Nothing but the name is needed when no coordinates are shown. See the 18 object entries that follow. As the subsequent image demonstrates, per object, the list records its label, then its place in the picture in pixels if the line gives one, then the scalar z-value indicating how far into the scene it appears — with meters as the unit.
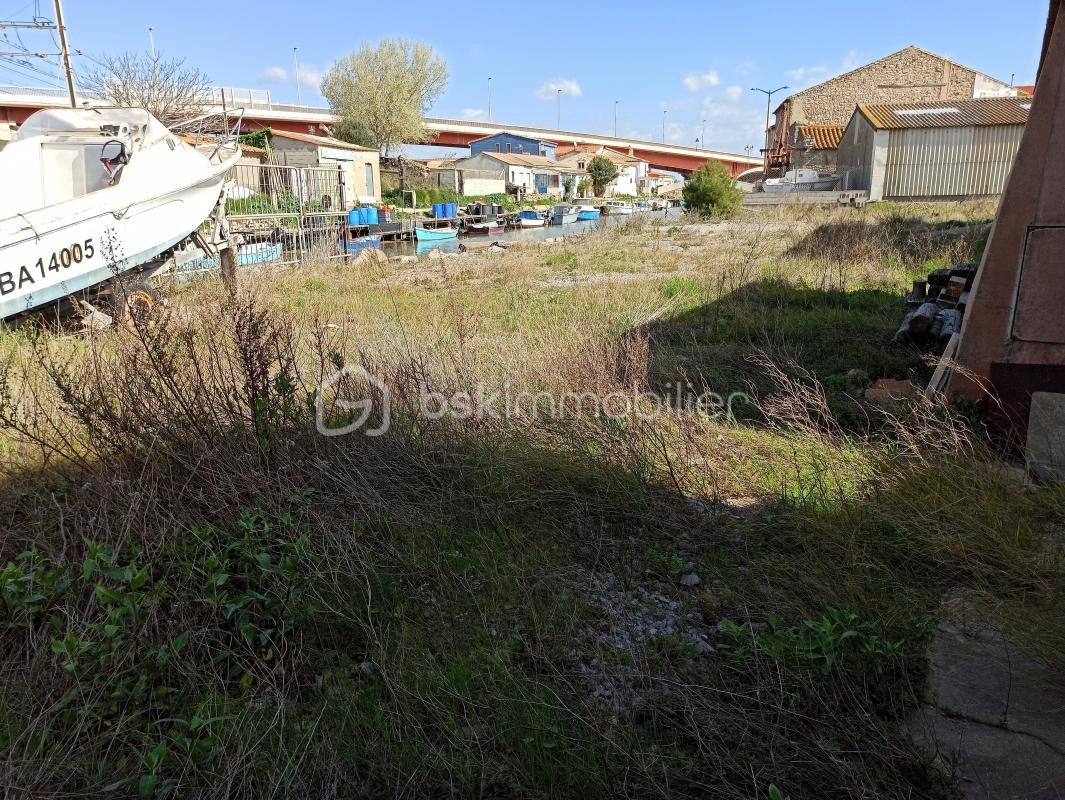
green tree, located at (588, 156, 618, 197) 73.00
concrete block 4.26
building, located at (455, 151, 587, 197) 60.19
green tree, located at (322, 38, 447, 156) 58.28
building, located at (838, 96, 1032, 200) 27.14
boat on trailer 8.27
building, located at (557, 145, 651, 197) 81.38
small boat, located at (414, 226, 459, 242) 34.22
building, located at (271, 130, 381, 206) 36.21
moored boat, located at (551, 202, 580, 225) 48.25
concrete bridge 42.59
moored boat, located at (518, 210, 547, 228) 46.98
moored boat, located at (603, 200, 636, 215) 54.83
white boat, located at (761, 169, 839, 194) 34.59
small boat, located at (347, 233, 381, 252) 28.16
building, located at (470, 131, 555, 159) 77.69
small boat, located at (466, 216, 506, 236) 42.41
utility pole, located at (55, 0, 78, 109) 22.88
